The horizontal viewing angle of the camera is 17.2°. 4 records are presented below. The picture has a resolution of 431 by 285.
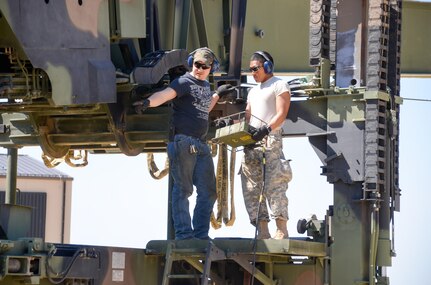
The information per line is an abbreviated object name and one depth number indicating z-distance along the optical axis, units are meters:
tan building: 26.33
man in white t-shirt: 14.04
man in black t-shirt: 13.92
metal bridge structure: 13.36
